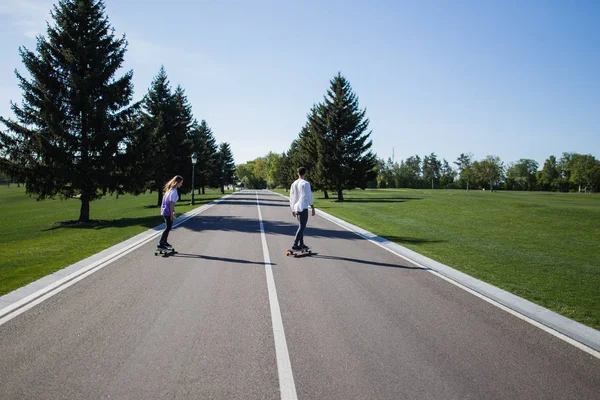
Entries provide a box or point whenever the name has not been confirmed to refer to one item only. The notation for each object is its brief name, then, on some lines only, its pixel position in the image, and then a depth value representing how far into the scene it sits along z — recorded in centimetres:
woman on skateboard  895
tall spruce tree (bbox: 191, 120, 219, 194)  4008
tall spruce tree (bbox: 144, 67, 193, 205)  3033
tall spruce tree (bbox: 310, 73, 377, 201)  3712
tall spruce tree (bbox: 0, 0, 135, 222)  1597
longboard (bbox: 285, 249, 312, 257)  895
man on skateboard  893
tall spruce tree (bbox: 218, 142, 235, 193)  6500
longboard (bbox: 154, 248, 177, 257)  881
